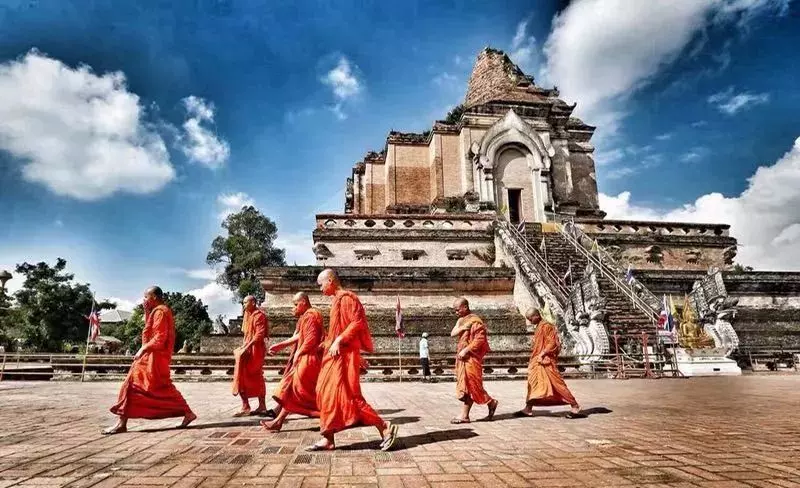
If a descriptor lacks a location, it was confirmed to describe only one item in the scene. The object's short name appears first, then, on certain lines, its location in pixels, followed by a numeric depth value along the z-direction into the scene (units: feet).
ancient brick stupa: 47.73
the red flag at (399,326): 39.95
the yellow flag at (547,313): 45.85
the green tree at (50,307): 122.31
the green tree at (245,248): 128.06
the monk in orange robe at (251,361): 22.03
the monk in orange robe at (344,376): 14.24
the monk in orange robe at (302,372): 17.22
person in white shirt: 39.17
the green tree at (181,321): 136.67
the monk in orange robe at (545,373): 20.92
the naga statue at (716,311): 45.80
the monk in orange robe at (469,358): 19.44
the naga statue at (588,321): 41.60
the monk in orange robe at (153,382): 17.17
